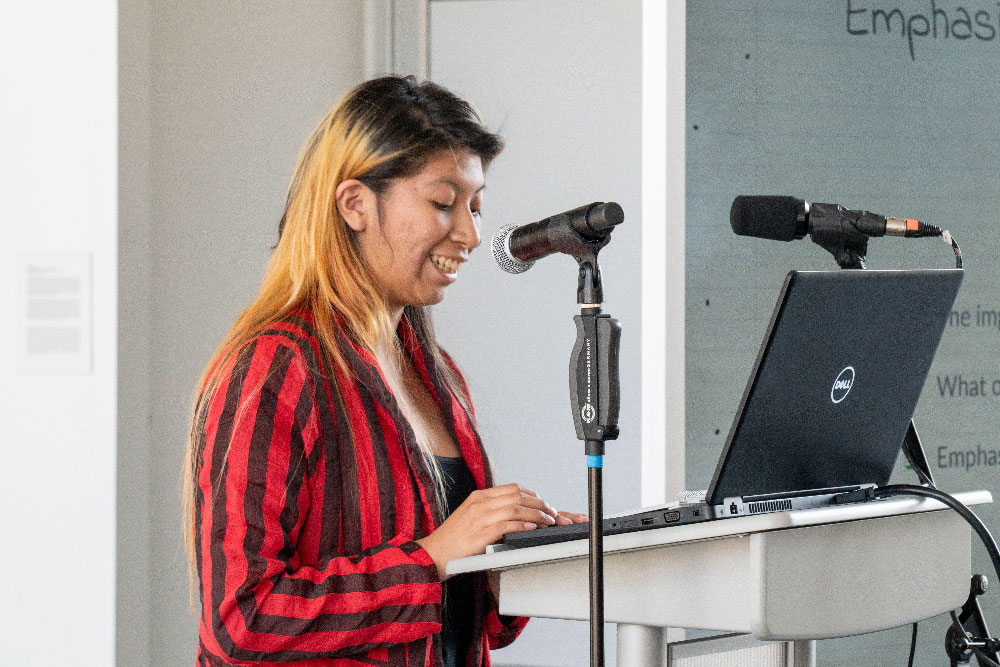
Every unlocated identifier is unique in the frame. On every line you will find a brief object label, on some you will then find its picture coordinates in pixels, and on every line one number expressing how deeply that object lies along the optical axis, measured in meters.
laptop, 3.26
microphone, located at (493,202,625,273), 3.33
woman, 3.52
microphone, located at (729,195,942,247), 3.39
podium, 3.20
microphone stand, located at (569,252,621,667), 3.33
